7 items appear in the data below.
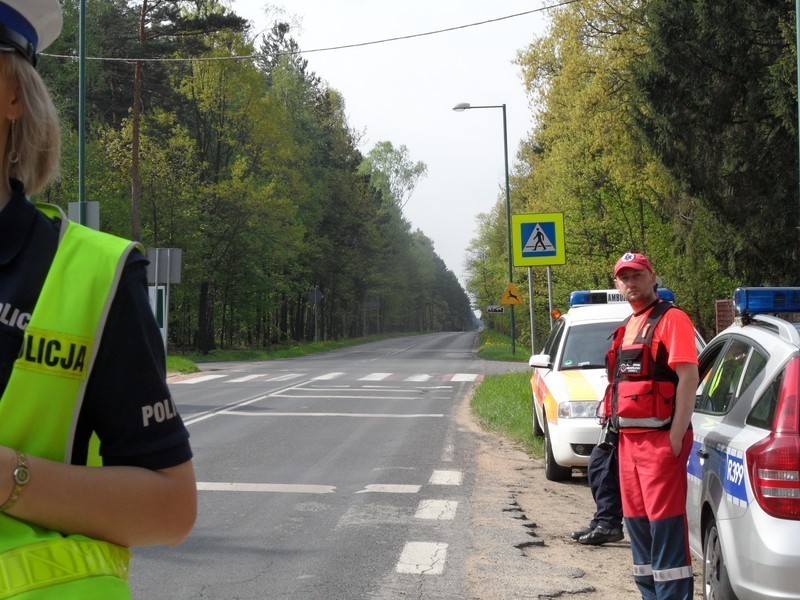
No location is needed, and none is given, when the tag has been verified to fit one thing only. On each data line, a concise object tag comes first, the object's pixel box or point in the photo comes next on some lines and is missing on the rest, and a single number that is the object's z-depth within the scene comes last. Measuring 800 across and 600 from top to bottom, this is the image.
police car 4.42
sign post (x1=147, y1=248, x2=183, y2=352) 27.03
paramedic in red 5.21
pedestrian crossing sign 17.34
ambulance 10.31
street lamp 40.00
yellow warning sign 36.34
